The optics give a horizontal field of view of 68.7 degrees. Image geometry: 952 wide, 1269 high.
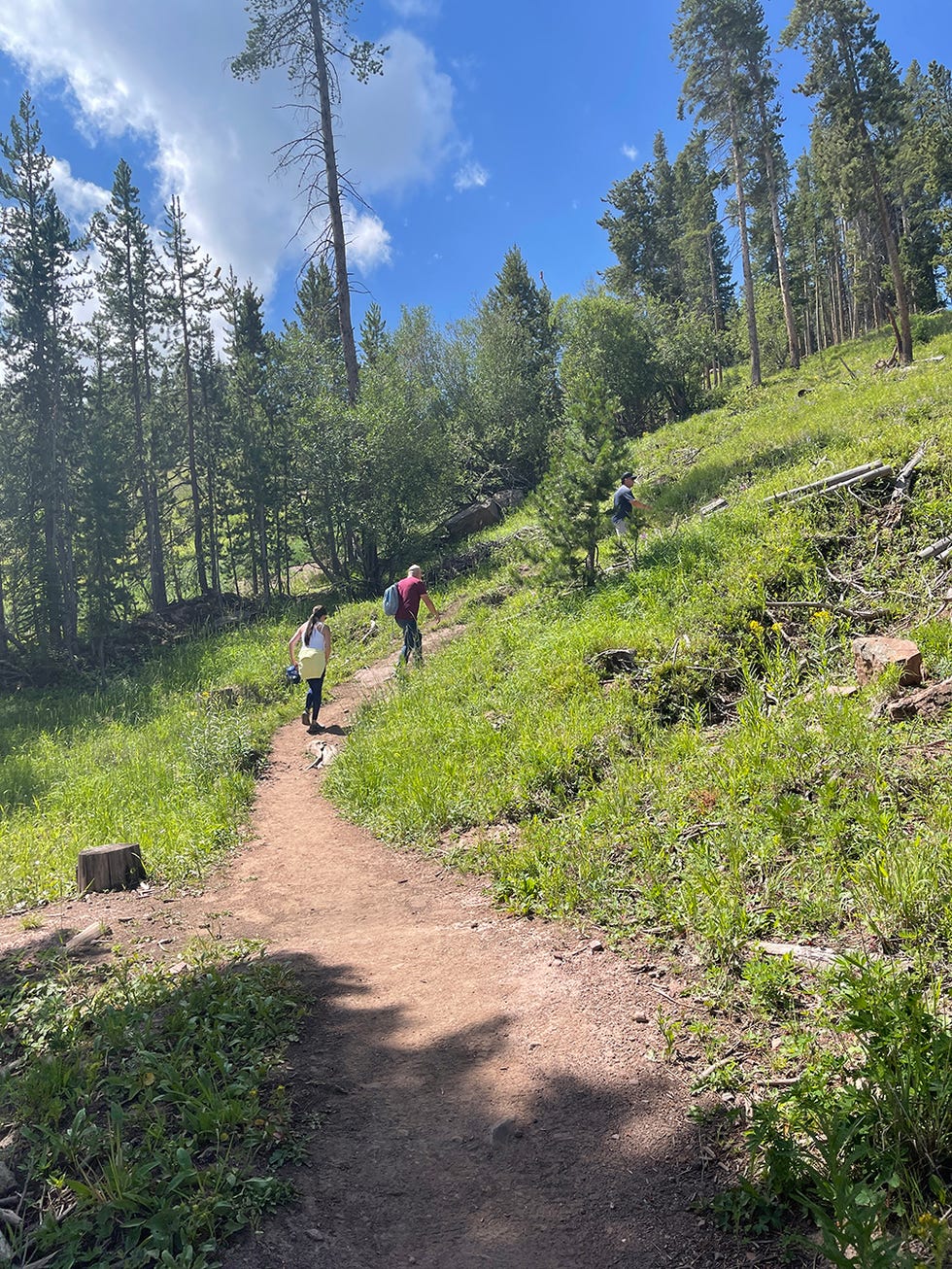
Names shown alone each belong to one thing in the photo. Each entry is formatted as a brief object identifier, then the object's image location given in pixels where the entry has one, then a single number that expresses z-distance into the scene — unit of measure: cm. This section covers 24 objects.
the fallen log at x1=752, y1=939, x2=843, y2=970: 315
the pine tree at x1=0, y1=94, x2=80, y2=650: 2242
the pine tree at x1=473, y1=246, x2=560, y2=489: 2825
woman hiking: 1088
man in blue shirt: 1098
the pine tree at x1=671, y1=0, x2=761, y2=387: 2477
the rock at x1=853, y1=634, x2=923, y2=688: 543
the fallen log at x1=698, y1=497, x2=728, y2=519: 1117
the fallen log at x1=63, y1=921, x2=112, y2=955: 473
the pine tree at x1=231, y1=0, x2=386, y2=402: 1714
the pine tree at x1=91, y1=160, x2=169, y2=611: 2620
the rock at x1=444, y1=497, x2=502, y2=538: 2355
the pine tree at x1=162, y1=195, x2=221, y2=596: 2705
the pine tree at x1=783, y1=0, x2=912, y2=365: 2091
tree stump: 607
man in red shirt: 1176
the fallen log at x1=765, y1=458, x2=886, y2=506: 866
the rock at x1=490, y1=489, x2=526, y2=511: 2561
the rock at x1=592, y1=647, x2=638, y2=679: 747
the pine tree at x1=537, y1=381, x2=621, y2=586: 1010
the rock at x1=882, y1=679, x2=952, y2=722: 501
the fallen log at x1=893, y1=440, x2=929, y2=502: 814
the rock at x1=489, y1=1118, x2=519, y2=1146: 272
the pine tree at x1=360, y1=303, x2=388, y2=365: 3595
